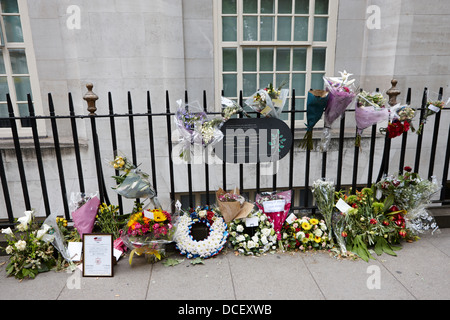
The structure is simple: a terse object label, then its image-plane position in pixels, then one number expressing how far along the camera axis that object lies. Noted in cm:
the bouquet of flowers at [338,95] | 284
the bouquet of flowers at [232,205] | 300
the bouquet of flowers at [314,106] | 287
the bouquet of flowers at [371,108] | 292
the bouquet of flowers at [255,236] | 300
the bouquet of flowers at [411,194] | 309
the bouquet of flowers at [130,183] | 280
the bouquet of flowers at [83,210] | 289
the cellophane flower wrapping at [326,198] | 308
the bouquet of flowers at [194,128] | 284
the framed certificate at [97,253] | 267
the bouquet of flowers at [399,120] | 300
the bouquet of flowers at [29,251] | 266
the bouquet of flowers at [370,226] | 300
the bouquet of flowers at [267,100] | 291
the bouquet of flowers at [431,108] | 316
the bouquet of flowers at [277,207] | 309
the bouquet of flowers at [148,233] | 269
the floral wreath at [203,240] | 289
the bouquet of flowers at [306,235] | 305
